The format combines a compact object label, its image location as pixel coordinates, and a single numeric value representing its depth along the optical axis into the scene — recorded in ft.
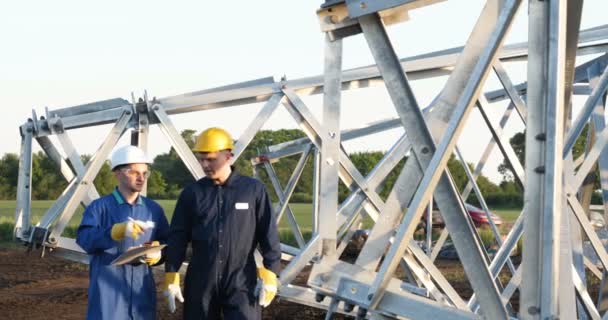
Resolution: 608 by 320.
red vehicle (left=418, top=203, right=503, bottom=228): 80.39
